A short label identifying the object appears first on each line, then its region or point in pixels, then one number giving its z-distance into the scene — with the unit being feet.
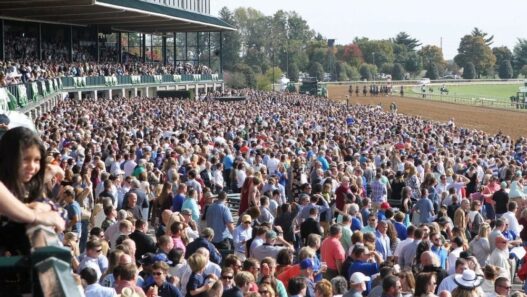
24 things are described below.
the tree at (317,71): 514.72
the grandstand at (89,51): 124.16
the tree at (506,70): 588.91
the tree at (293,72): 508.53
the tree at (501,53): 612.29
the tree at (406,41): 644.93
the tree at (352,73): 558.15
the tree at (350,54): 601.21
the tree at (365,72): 556.84
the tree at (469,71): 582.35
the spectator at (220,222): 40.75
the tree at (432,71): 582.35
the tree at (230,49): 520.42
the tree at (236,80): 359.17
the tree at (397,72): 570.46
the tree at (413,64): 591.37
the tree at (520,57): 609.83
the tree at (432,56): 615.57
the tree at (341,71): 542.98
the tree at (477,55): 592.60
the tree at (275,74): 430.61
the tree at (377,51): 598.34
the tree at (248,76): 369.30
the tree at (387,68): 575.30
